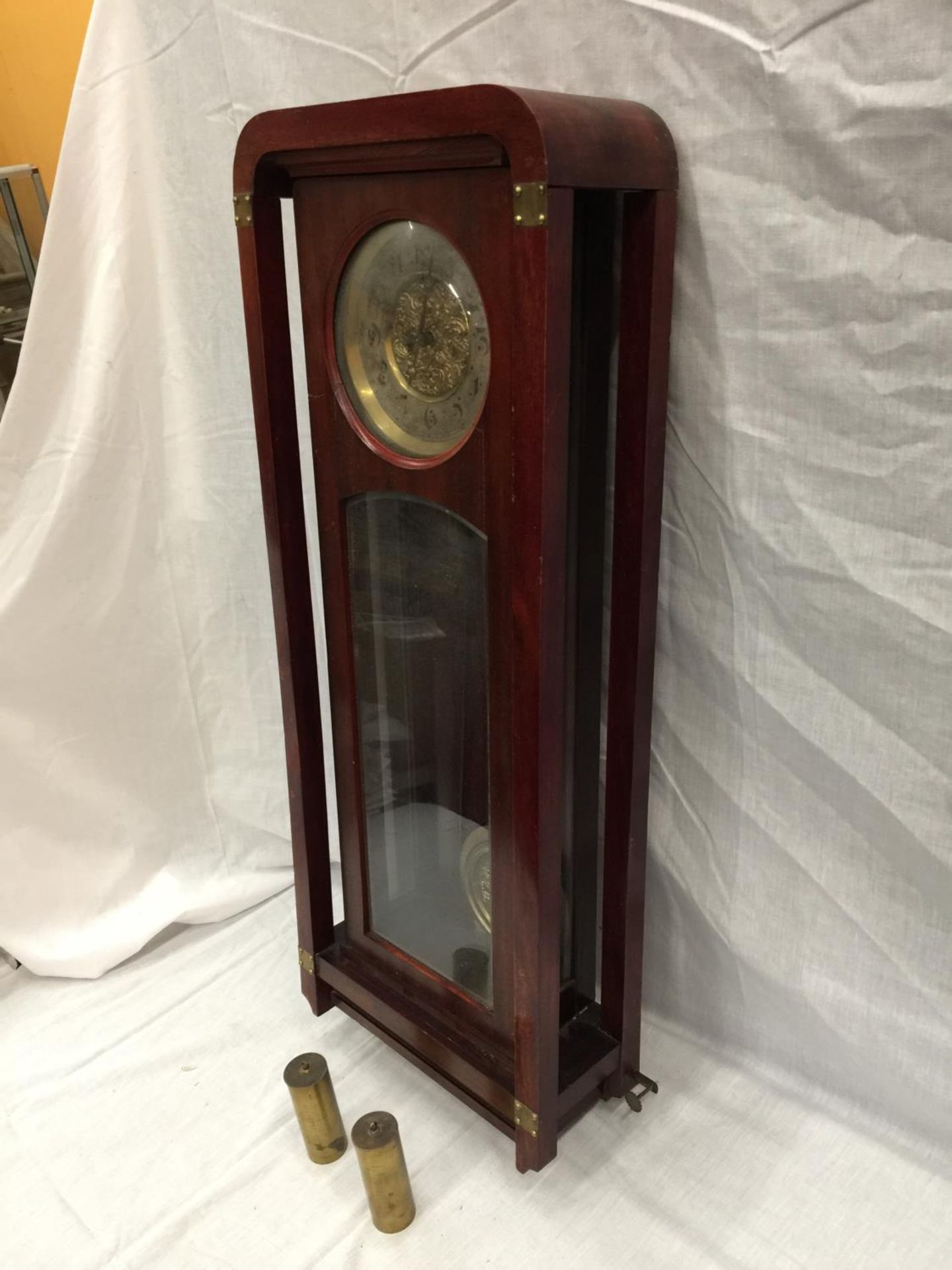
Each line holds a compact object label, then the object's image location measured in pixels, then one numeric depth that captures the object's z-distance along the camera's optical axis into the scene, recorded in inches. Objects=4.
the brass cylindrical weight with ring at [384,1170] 36.9
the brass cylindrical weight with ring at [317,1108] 39.9
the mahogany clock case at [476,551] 30.4
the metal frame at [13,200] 53.7
